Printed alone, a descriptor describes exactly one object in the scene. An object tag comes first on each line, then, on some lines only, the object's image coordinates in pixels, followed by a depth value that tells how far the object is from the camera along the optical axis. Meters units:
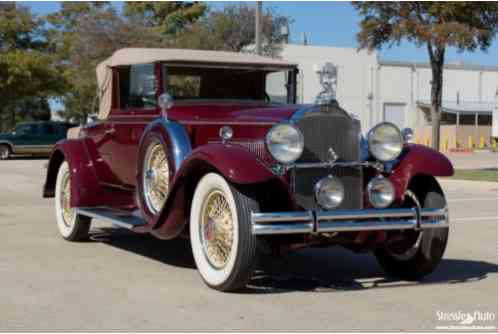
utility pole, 21.06
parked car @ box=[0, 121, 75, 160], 31.62
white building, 45.56
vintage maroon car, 5.89
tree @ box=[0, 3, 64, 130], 38.91
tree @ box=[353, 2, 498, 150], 19.62
